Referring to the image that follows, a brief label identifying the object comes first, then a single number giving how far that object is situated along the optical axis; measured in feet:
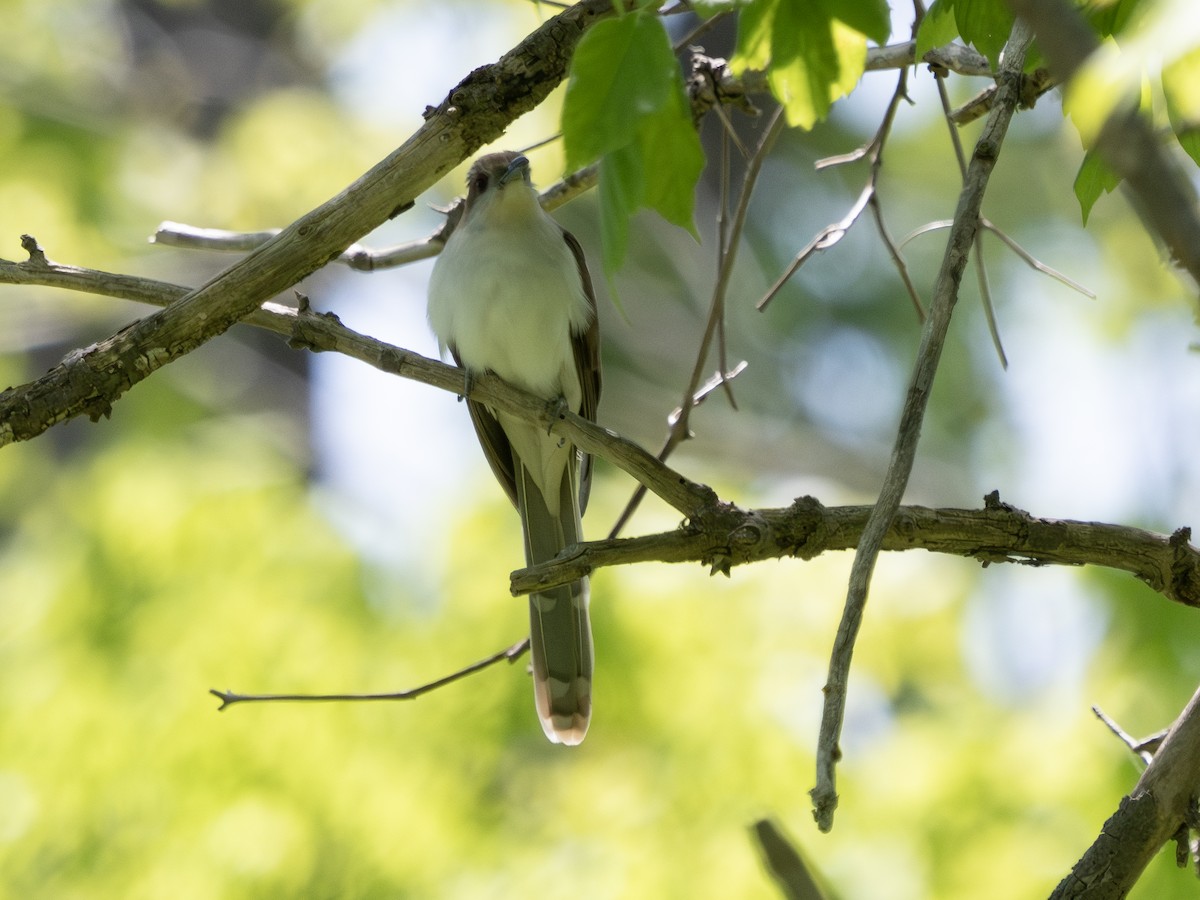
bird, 30.99
